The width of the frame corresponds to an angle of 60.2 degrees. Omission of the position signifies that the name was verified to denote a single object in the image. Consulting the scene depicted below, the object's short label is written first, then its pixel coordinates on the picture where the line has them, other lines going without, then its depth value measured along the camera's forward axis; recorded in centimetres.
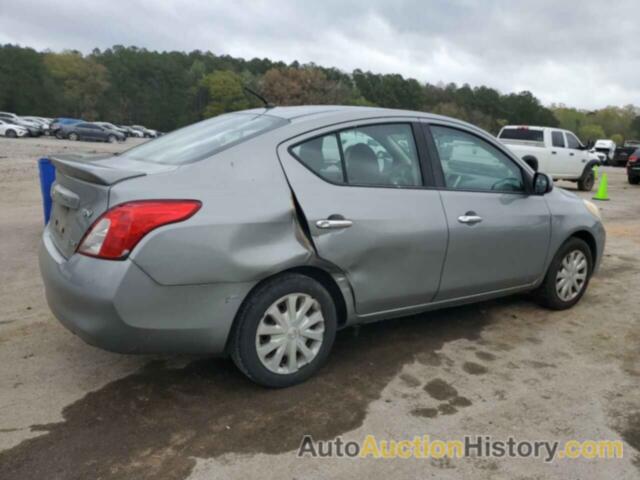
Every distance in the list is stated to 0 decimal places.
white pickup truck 1620
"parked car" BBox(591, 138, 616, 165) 4147
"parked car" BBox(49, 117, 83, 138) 4484
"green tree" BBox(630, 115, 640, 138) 12088
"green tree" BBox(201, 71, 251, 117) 10325
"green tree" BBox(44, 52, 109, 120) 9206
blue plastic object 673
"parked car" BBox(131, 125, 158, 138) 7307
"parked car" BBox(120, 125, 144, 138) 6816
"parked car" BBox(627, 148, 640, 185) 2008
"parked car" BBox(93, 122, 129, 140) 4997
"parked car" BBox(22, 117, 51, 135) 4781
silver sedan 273
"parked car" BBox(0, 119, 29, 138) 4091
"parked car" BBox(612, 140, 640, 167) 3631
